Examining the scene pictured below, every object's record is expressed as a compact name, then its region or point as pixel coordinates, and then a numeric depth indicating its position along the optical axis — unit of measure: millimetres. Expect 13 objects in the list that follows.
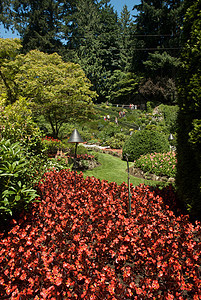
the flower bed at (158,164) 6484
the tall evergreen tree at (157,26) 26548
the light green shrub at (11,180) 2663
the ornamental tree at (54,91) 8328
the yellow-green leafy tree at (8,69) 9562
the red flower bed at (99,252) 2053
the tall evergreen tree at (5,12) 35406
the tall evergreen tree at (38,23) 35125
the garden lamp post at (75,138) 4277
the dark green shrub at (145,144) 8500
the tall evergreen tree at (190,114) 2934
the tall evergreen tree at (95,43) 39594
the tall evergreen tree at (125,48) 40000
